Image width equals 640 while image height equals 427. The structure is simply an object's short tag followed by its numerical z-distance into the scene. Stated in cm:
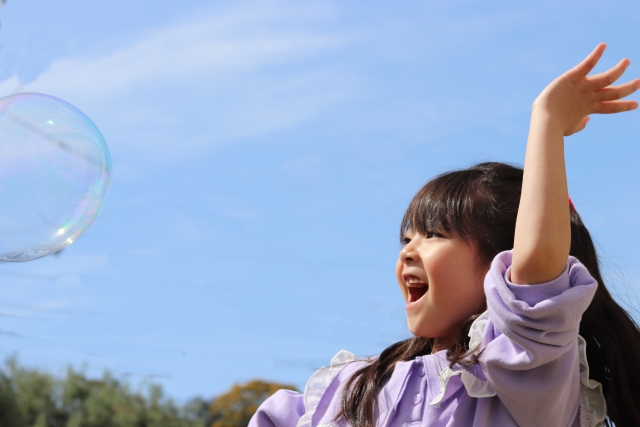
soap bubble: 252
